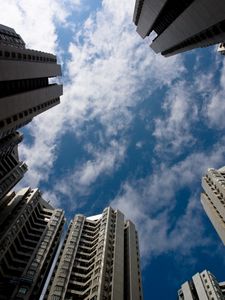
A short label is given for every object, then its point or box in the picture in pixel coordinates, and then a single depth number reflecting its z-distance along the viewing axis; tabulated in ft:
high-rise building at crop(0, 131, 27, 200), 191.33
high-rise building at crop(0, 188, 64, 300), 166.65
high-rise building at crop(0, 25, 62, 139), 127.49
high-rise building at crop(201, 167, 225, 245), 239.89
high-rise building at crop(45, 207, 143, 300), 168.38
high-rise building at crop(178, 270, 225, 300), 230.69
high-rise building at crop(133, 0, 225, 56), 103.30
